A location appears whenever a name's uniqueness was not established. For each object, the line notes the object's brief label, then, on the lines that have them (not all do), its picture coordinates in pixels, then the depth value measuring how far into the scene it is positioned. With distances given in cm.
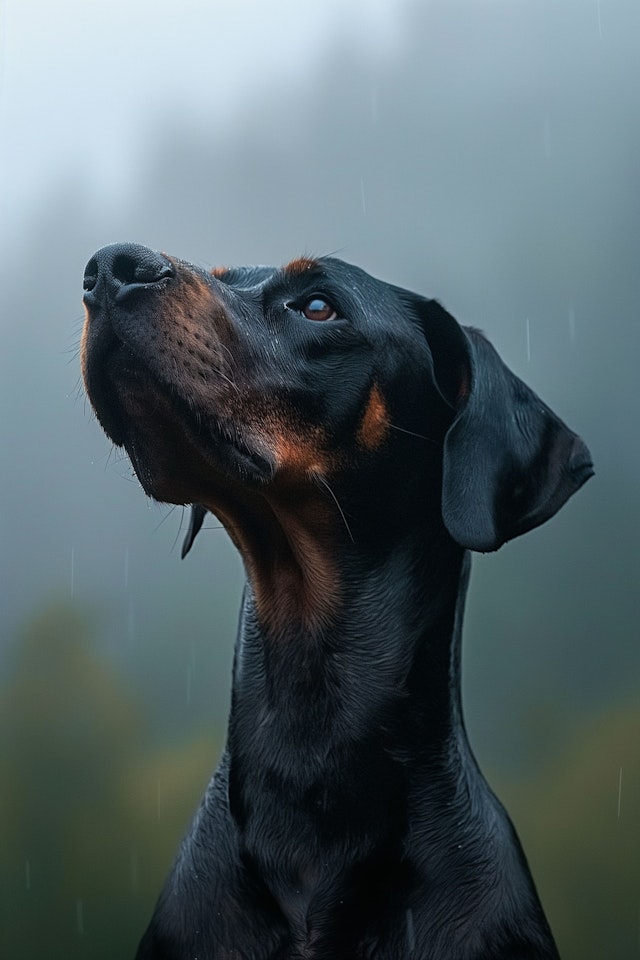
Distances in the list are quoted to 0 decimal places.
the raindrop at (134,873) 242
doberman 162
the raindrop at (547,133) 240
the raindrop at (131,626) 250
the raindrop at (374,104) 246
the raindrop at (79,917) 249
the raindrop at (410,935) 162
